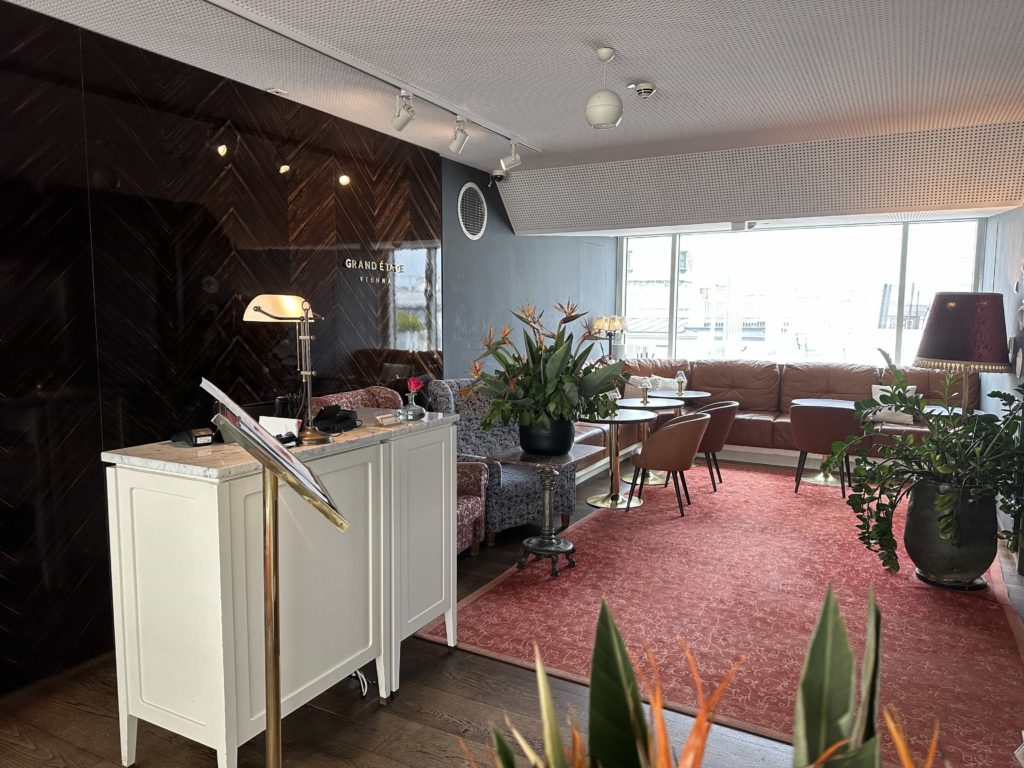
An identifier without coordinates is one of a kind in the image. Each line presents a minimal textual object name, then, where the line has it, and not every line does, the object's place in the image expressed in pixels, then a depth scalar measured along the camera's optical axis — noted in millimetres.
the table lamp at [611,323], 7348
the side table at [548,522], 3732
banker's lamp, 2422
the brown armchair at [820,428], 5871
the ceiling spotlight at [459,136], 4512
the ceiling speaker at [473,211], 5984
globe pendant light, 3596
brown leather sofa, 7066
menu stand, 1384
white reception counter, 2090
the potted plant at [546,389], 3594
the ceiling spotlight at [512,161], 4824
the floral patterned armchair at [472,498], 4188
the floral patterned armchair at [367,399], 4336
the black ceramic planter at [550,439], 3686
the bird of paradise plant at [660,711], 563
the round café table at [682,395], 6707
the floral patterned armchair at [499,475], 4449
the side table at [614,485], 5455
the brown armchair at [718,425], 5738
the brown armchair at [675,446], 5094
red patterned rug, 2734
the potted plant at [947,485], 3553
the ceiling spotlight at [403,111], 4008
